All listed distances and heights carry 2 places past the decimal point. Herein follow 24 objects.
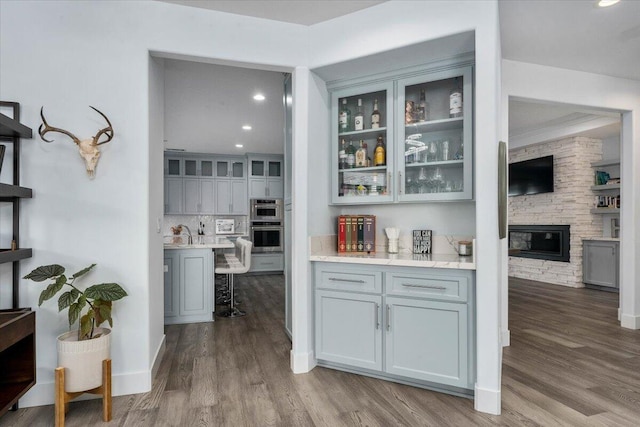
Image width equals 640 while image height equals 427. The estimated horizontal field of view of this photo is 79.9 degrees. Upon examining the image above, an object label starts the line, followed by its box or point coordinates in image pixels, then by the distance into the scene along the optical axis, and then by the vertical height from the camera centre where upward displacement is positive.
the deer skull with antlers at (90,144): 2.41 +0.45
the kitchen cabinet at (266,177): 8.38 +0.84
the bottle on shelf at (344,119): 3.23 +0.81
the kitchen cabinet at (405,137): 2.78 +0.62
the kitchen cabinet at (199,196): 8.11 +0.40
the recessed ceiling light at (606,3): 2.69 +1.51
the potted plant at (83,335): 2.16 -0.72
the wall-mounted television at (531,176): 6.93 +0.73
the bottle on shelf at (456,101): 2.77 +0.83
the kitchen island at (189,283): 4.33 -0.78
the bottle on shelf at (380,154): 3.08 +0.49
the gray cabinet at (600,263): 6.05 -0.78
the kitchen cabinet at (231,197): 8.28 +0.39
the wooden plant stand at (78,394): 2.09 -1.03
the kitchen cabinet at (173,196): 7.99 +0.40
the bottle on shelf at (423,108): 2.95 +0.83
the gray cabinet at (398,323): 2.48 -0.76
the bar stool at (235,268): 4.69 -0.66
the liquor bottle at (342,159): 3.22 +0.47
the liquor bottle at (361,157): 3.20 +0.48
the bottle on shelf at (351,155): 3.23 +0.51
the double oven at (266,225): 8.16 -0.22
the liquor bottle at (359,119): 3.19 +0.80
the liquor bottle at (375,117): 3.12 +0.80
